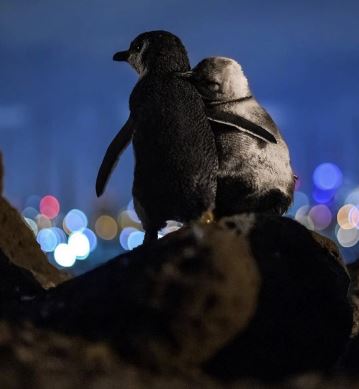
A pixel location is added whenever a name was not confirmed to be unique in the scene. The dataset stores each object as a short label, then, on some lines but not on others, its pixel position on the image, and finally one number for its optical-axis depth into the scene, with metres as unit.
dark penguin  4.37
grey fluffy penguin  4.49
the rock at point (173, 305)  3.19
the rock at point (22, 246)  5.30
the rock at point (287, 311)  3.37
